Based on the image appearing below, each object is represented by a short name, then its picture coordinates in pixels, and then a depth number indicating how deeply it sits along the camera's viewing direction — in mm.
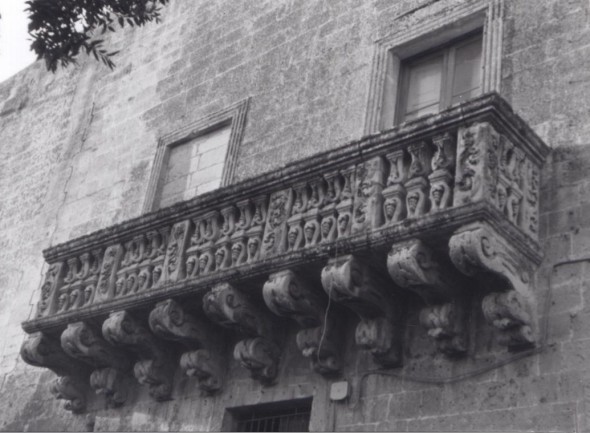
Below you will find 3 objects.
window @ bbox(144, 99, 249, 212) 10836
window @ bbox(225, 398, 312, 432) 8344
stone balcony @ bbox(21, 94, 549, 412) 6996
